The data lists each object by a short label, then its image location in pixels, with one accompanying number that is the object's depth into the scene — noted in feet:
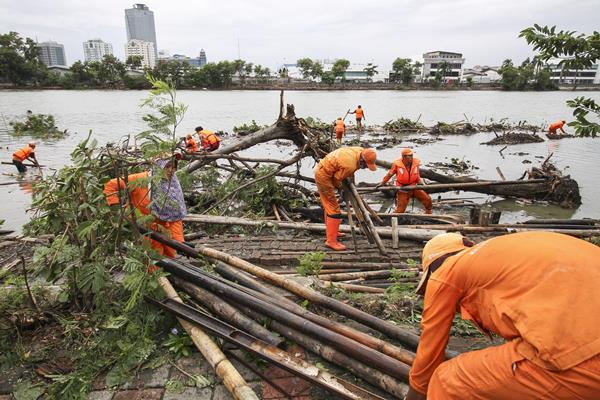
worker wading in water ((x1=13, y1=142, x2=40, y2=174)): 40.91
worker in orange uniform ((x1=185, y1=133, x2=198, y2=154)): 35.71
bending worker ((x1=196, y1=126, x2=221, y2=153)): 38.93
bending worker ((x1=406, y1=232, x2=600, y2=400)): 4.99
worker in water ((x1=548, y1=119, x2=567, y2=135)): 63.70
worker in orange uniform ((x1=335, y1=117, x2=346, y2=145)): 59.98
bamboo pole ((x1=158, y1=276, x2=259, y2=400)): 8.57
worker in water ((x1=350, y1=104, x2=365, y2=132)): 77.19
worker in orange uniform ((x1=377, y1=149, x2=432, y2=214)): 26.78
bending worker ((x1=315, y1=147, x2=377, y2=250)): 19.48
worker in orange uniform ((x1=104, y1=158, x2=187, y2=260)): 11.33
